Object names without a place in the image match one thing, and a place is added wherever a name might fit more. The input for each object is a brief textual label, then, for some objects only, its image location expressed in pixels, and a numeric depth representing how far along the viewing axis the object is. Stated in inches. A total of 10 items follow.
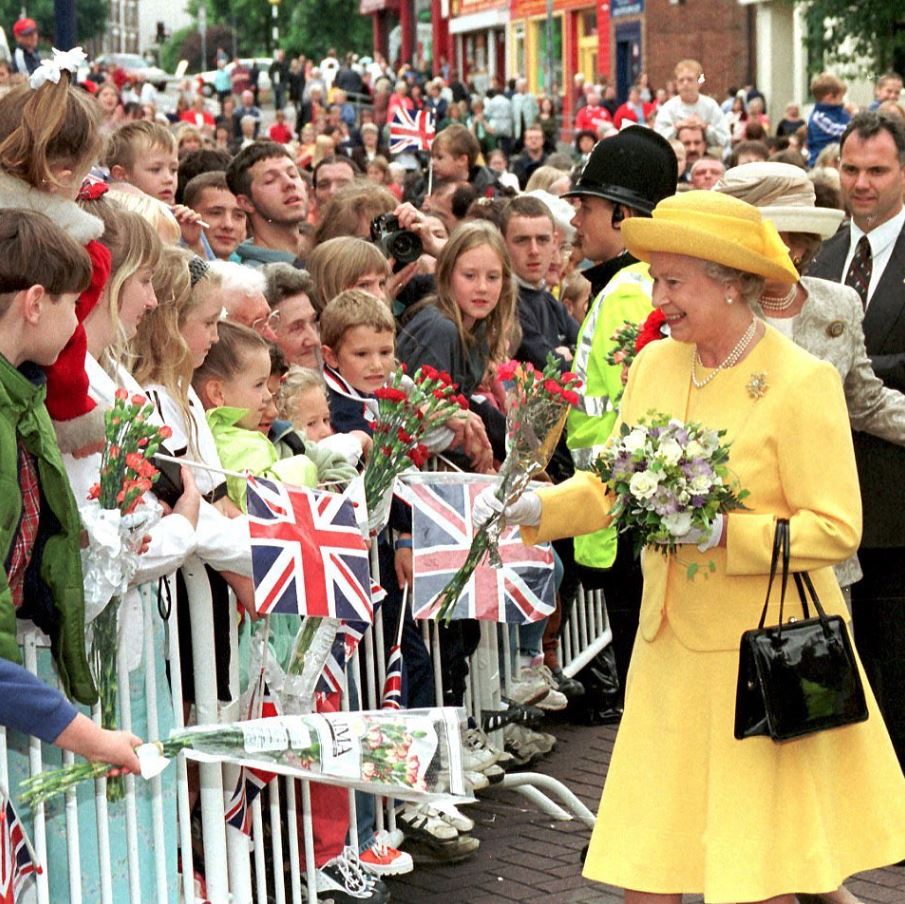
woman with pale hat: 438.9
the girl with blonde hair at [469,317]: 553.6
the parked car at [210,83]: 4026.8
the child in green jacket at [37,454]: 298.0
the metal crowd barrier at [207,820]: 319.0
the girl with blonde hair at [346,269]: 548.7
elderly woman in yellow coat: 354.3
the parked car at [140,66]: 4042.6
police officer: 458.6
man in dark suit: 481.7
